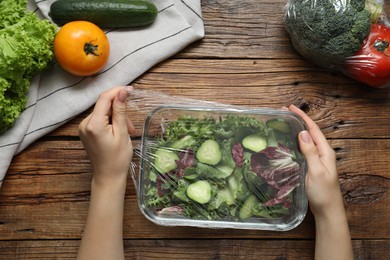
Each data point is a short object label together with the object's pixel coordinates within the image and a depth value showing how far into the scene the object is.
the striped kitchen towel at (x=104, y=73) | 1.12
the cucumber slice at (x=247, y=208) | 1.03
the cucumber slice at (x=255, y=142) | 1.02
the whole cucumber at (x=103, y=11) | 1.08
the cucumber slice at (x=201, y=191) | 1.02
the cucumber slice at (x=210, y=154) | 1.01
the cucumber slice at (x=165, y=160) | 1.03
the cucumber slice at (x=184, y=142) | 1.03
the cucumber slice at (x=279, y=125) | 1.05
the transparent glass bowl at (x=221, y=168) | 1.02
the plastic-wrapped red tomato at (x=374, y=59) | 1.08
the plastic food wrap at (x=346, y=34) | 1.04
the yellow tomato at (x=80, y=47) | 1.02
